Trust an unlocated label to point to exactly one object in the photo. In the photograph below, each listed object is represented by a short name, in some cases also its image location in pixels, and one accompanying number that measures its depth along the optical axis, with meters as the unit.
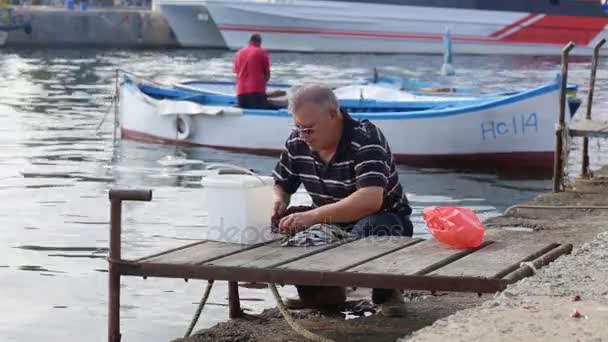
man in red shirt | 26.78
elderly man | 9.00
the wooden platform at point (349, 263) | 7.74
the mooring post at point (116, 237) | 8.26
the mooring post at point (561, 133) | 16.94
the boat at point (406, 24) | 68.69
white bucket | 8.92
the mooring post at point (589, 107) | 19.40
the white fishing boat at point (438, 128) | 25.34
